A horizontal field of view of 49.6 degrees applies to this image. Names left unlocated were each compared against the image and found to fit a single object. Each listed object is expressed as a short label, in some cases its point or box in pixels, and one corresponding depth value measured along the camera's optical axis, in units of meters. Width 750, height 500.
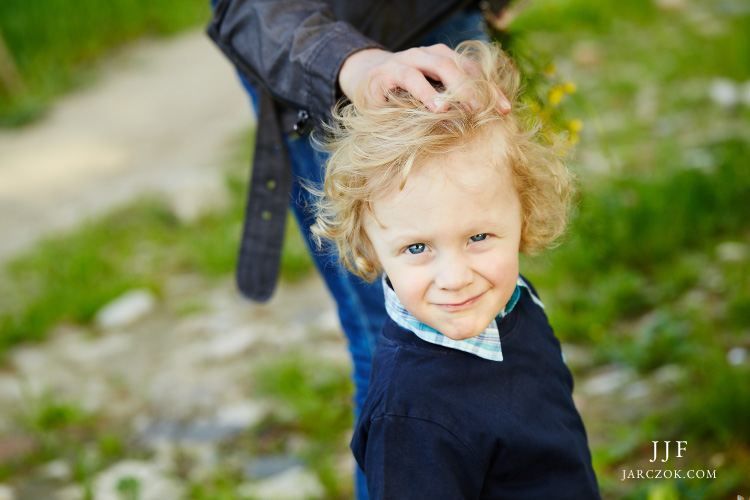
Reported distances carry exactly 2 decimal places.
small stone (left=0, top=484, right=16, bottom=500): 2.39
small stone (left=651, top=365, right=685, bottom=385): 2.28
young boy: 1.14
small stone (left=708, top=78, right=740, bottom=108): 4.06
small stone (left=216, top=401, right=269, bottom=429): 2.67
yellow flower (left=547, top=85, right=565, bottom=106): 1.68
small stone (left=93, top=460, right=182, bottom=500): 2.31
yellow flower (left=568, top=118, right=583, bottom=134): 1.60
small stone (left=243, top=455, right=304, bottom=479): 2.39
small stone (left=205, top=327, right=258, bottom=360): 3.10
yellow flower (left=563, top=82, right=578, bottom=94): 1.67
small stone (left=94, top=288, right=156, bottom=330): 3.49
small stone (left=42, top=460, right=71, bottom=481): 2.47
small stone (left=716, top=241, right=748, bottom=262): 2.82
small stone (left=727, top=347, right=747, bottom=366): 2.23
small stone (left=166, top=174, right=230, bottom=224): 4.40
